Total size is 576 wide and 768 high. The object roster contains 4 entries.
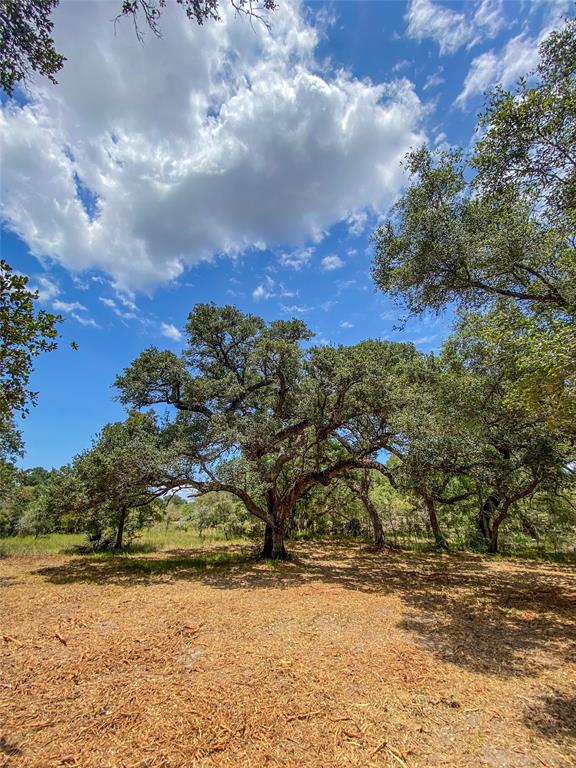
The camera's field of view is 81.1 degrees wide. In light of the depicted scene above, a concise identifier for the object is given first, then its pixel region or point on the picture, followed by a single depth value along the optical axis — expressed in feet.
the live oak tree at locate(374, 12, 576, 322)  21.50
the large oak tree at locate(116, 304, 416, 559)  39.34
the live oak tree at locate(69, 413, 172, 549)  36.58
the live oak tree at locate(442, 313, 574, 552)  38.50
